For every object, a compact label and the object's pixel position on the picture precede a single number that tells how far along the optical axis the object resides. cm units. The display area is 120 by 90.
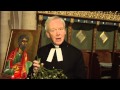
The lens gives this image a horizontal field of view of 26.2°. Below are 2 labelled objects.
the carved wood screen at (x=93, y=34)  503
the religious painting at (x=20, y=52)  335
